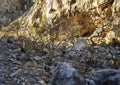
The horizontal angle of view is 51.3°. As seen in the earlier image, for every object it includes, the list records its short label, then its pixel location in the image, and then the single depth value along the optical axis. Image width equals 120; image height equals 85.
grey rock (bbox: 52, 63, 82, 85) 1.92
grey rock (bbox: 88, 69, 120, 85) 1.99
